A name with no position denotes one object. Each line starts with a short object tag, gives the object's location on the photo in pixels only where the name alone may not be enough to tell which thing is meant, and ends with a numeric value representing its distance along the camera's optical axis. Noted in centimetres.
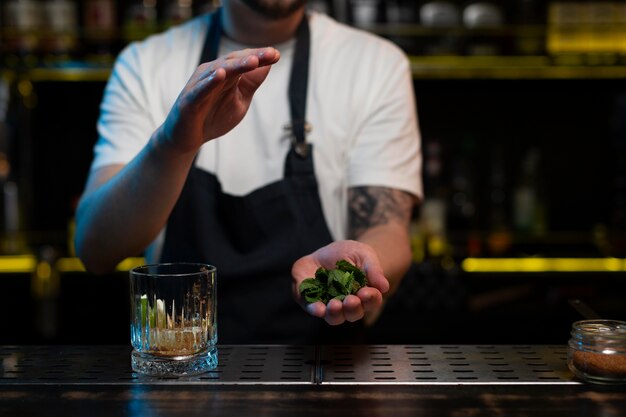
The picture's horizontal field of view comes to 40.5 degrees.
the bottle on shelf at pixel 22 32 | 309
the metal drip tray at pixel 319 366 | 122
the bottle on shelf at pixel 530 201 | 323
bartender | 178
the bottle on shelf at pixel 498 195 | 326
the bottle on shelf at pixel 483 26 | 308
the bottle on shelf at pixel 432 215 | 305
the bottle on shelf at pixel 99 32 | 311
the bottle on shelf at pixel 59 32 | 309
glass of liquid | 121
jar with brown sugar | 118
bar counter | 109
